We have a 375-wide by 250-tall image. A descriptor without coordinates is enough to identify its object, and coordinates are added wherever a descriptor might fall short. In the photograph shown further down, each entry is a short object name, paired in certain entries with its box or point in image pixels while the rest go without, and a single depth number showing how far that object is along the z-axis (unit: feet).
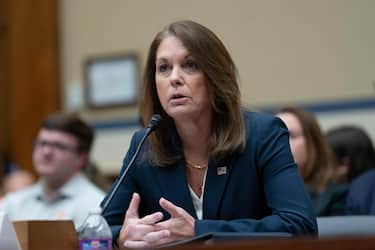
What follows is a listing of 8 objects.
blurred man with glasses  23.17
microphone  13.14
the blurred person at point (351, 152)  22.84
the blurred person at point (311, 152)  21.34
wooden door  36.88
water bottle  11.55
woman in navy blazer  13.51
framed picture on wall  34.45
